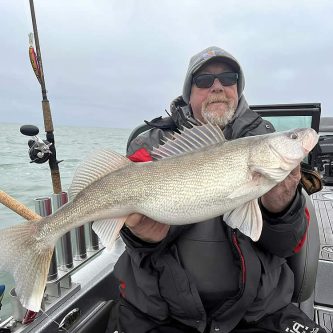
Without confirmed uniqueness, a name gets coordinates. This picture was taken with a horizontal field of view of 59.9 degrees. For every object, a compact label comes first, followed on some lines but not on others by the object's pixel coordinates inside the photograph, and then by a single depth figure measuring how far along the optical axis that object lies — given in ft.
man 1.94
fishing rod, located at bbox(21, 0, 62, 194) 2.65
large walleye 1.66
